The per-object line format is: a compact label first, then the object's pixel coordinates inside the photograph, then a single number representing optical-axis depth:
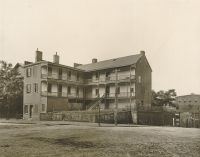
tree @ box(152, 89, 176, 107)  55.94
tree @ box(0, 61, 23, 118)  46.44
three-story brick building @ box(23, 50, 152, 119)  42.03
